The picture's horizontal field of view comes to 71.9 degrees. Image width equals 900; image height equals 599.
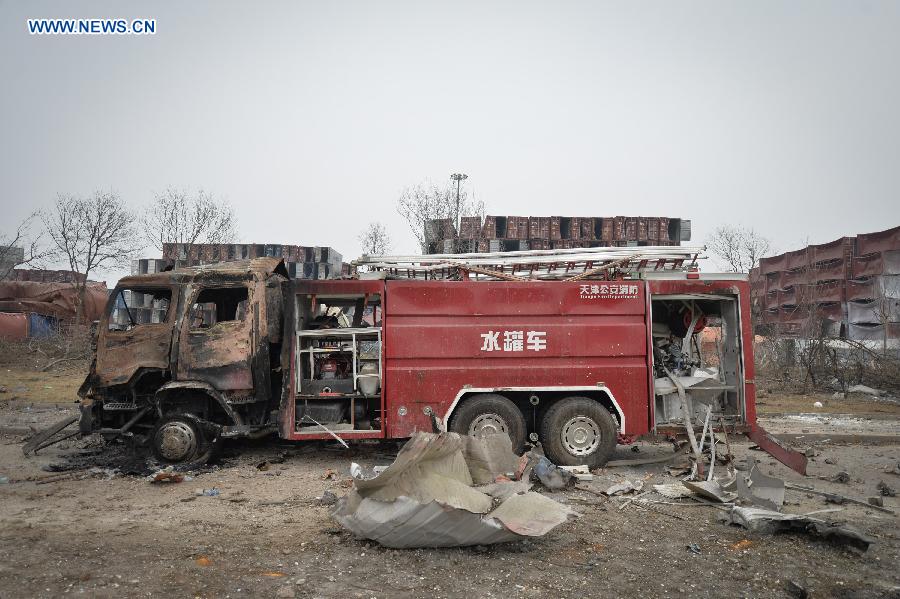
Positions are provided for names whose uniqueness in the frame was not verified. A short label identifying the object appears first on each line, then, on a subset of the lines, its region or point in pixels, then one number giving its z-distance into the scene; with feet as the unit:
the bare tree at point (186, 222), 85.61
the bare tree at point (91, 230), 83.25
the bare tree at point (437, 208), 83.20
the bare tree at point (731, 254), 106.83
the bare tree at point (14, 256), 79.19
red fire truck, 26.00
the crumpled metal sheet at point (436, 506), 15.28
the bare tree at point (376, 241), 99.45
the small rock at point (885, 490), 22.43
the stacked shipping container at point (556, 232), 72.02
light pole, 83.15
